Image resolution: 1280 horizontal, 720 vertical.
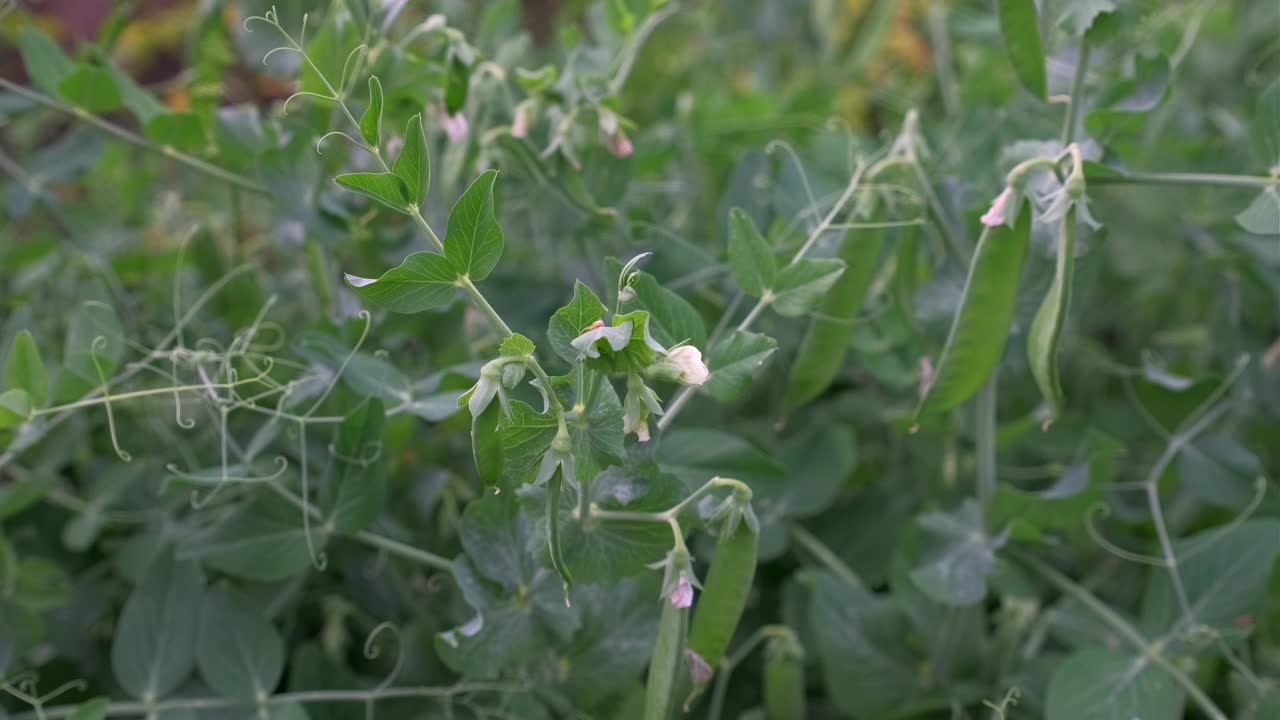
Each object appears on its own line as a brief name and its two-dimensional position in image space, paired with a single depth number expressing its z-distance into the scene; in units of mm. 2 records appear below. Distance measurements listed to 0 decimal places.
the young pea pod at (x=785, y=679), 829
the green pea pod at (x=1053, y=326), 742
